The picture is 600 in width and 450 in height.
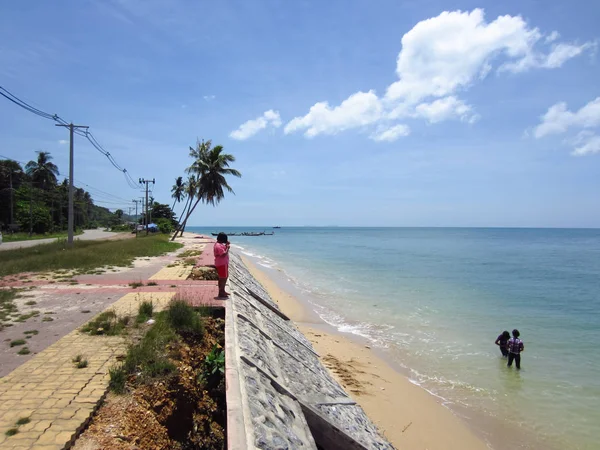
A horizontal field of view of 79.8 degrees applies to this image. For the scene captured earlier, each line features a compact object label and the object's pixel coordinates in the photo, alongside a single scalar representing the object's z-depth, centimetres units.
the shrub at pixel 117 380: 430
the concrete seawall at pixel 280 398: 371
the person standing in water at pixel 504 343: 979
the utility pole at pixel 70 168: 1917
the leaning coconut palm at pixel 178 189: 5797
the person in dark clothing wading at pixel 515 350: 919
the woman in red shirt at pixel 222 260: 821
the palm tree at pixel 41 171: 5094
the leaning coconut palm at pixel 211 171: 3403
